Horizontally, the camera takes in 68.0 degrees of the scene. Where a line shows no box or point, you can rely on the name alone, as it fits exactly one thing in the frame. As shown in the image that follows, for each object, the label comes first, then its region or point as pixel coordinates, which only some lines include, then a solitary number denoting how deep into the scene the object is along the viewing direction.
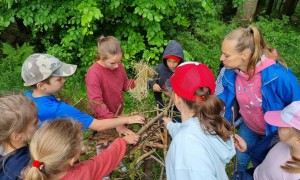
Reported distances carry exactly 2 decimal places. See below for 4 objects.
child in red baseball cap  1.15
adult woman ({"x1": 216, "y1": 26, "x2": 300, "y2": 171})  1.66
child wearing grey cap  1.55
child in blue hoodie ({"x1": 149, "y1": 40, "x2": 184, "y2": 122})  2.45
